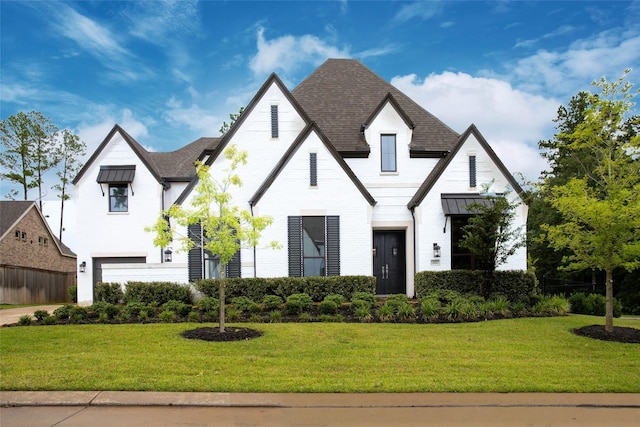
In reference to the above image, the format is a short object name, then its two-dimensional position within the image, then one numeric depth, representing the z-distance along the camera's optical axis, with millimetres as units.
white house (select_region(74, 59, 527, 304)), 17656
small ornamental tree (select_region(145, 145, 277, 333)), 10852
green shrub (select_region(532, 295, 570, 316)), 14548
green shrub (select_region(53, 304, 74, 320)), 13586
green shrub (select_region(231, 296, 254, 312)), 14359
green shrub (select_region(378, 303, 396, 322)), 13320
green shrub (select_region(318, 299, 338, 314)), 13930
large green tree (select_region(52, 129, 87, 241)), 37469
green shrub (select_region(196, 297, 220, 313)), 14164
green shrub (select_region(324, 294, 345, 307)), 14389
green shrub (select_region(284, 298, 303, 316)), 13969
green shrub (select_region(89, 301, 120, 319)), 13594
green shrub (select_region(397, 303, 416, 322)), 13459
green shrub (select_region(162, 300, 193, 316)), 13890
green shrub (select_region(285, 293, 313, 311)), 14266
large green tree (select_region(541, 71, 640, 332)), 11008
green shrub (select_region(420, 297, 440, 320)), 13531
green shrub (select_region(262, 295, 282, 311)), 14570
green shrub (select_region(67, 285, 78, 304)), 24875
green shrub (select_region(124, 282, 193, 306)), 16156
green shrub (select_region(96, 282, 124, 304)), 16547
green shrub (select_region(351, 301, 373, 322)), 13332
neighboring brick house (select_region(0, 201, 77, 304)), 26516
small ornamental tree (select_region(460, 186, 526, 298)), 15369
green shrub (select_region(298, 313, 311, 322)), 13328
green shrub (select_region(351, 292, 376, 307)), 15016
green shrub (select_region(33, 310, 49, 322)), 13434
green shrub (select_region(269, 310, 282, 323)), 13211
